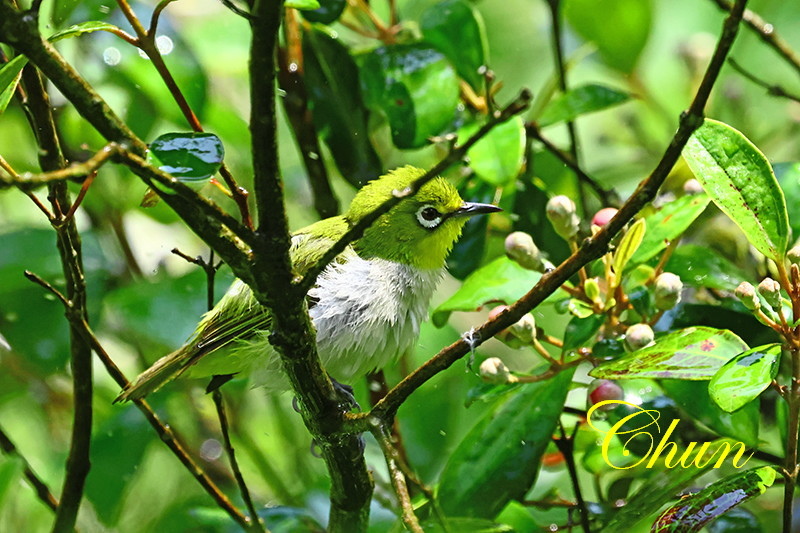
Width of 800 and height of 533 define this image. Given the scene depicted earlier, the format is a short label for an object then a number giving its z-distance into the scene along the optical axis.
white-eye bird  5.11
